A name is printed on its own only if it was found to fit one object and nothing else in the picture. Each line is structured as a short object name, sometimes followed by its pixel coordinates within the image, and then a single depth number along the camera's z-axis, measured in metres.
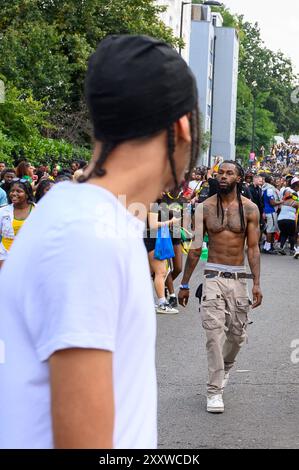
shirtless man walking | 7.78
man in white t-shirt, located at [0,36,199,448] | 1.63
